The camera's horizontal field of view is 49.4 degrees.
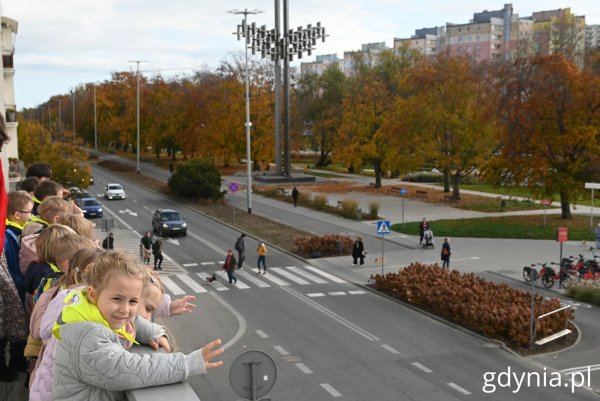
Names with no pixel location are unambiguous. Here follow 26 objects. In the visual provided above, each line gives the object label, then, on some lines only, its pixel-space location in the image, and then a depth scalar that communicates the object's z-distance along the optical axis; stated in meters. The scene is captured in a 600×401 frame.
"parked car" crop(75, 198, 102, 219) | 41.22
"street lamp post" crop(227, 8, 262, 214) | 42.00
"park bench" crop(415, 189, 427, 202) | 49.44
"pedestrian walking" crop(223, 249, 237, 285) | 24.05
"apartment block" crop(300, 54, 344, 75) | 189.71
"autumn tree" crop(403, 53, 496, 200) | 47.19
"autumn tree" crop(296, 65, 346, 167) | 74.62
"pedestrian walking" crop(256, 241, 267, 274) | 26.22
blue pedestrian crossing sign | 25.33
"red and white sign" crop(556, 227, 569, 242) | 23.31
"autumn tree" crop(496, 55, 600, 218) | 35.16
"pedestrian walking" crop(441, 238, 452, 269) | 25.72
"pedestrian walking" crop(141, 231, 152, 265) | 27.61
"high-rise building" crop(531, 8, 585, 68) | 100.94
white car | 51.53
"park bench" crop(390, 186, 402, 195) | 53.46
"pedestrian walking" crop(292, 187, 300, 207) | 46.44
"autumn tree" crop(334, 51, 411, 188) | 55.53
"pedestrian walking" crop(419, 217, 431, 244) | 31.58
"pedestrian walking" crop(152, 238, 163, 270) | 26.75
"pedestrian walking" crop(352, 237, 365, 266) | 27.67
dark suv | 35.31
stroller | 31.10
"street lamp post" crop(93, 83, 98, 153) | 100.21
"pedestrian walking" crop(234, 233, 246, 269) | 27.06
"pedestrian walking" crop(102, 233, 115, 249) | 26.88
